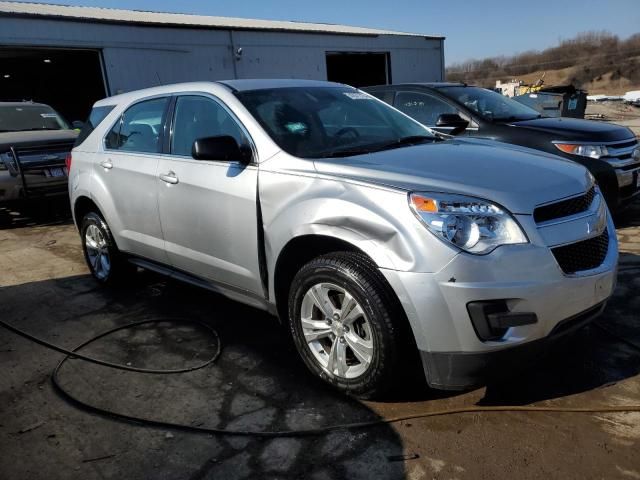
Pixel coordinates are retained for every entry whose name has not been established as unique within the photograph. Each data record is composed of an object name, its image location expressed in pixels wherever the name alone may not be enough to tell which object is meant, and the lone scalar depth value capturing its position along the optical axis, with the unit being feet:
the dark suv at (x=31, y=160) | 25.25
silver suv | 7.80
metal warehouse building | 49.37
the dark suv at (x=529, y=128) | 17.99
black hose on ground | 8.61
